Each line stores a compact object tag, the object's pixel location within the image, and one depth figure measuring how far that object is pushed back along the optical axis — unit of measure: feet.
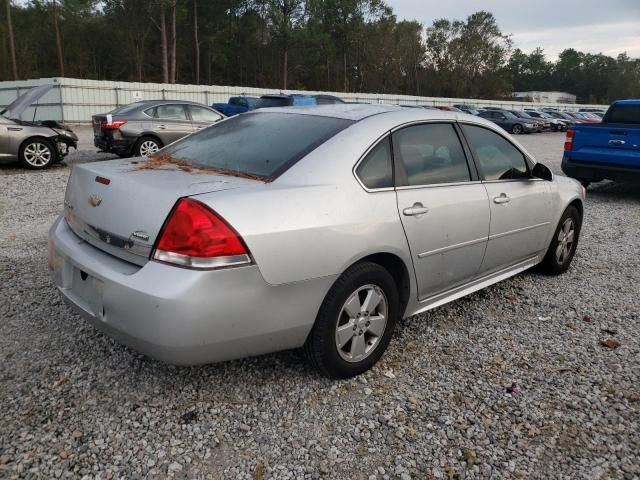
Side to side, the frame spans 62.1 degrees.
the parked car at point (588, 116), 121.29
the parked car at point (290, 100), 54.80
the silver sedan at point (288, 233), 7.80
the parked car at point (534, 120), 103.40
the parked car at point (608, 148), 28.43
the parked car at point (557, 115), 119.96
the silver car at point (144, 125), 37.22
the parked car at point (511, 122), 101.60
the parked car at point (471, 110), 102.81
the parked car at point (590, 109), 179.22
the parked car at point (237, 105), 65.87
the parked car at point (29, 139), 32.45
